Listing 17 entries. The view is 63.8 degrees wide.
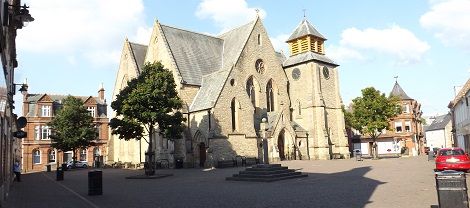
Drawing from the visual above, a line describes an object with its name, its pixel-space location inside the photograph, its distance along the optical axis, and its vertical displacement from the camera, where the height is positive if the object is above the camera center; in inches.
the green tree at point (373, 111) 1706.4 +106.4
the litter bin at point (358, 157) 1561.3 -91.7
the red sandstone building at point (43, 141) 2263.7 +7.5
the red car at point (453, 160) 805.2 -59.7
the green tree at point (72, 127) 1875.0 +75.9
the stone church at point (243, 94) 1494.8 +194.4
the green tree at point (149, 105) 1097.4 +103.9
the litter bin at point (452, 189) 354.0 -54.0
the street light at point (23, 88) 908.1 +134.5
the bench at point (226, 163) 1405.0 -94.6
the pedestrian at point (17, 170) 1096.5 -79.2
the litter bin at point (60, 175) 1091.3 -94.0
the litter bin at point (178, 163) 1493.6 -93.4
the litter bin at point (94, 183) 654.5 -71.8
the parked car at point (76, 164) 1957.2 -121.6
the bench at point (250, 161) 1473.9 -92.3
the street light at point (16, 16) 470.3 +187.6
